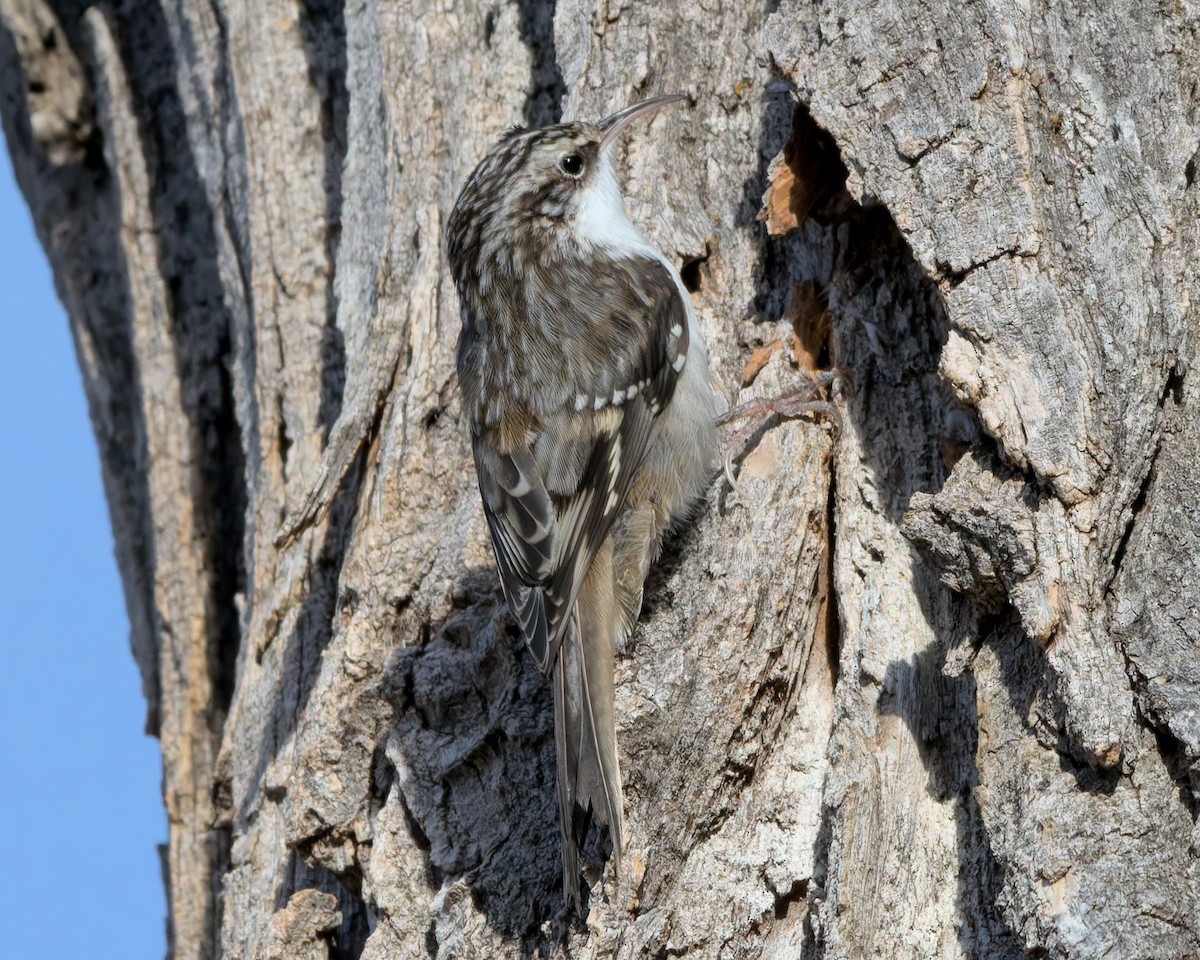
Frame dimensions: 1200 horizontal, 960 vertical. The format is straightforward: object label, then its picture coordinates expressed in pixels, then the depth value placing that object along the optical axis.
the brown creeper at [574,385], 5.86
